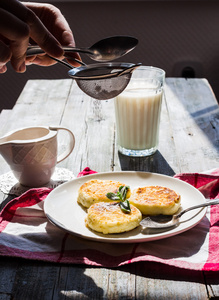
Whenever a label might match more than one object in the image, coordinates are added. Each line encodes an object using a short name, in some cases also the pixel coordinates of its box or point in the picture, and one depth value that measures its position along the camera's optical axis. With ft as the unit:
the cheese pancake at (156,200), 2.81
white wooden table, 2.29
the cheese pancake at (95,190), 2.95
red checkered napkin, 2.48
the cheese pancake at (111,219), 2.59
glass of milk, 4.09
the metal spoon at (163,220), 2.67
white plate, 2.59
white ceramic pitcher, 3.35
